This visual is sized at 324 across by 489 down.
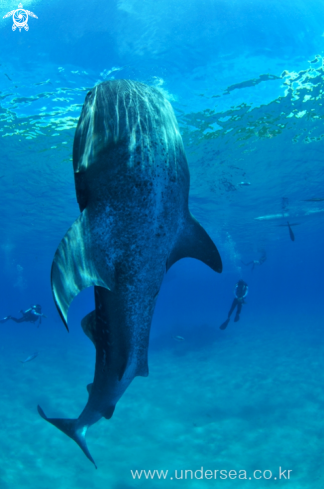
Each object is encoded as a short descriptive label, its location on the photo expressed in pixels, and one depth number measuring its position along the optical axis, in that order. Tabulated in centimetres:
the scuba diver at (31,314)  1866
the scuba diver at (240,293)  1770
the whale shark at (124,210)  187
